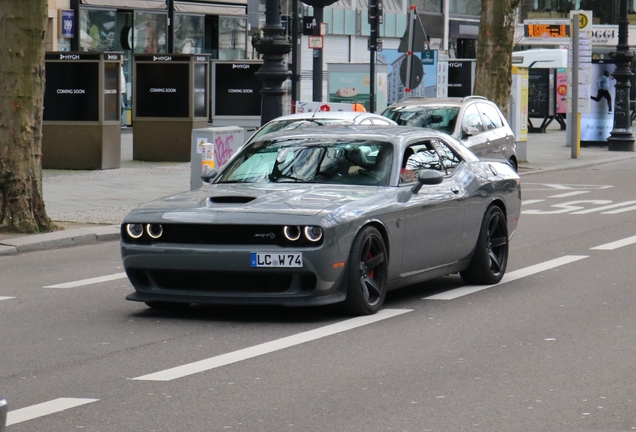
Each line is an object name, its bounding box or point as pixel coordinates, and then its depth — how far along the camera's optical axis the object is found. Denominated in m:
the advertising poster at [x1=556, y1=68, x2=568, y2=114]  47.03
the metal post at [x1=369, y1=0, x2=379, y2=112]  35.62
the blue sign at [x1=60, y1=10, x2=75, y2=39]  38.31
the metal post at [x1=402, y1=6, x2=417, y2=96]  29.30
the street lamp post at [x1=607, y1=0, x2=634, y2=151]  36.56
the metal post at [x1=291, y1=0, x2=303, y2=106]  36.44
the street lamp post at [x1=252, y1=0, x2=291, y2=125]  20.34
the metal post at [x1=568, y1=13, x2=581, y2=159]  33.16
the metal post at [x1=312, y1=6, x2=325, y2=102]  32.31
